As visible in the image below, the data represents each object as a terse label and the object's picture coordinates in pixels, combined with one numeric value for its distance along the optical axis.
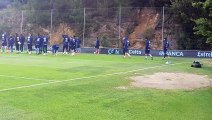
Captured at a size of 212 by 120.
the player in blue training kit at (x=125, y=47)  38.06
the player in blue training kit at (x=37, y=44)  42.55
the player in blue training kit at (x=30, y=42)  43.75
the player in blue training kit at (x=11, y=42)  46.68
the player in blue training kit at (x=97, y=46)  44.66
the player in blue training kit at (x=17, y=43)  46.22
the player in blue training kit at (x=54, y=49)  42.20
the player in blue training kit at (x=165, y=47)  36.86
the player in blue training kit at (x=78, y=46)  45.10
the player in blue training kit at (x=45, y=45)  42.69
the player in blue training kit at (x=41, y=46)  42.68
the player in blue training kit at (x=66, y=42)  43.16
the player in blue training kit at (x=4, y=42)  46.19
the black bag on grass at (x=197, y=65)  27.02
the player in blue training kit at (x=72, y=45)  43.28
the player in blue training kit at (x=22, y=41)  45.62
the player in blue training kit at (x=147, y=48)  36.93
